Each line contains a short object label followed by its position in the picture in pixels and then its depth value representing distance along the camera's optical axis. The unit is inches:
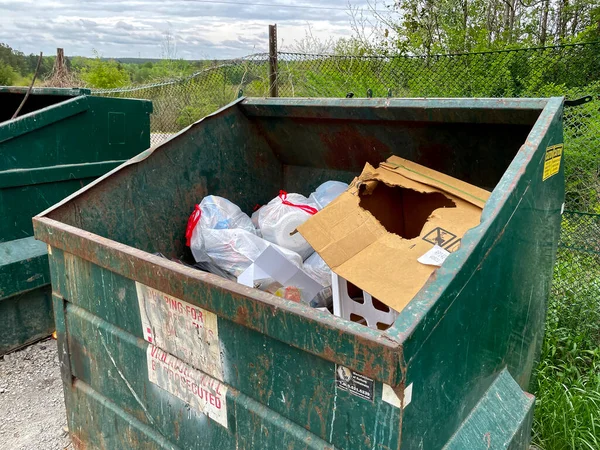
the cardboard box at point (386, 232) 54.2
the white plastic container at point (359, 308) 68.8
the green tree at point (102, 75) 528.4
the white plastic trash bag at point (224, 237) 90.7
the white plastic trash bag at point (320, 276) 81.0
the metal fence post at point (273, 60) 229.3
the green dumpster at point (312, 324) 44.1
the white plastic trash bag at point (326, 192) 100.7
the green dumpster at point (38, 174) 114.3
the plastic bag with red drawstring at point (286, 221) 94.6
